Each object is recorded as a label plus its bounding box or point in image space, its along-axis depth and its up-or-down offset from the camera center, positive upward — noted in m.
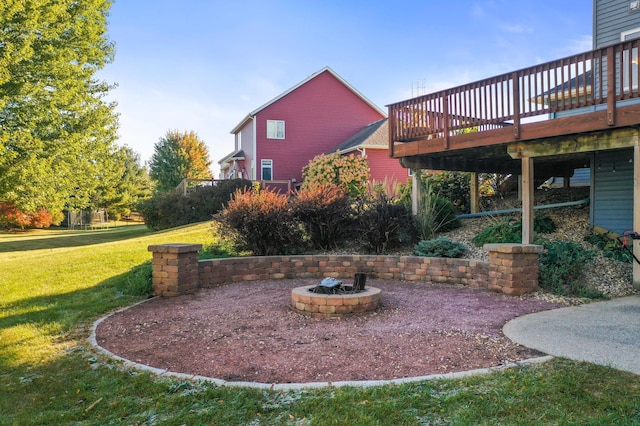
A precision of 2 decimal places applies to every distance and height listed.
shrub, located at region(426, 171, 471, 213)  12.12 +0.60
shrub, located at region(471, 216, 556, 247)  8.32 -0.44
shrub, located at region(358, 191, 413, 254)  8.55 -0.31
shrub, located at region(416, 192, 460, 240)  9.06 -0.17
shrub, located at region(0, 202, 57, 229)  26.86 -0.47
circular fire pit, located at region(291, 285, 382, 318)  5.07 -1.10
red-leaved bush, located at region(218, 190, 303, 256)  8.09 -0.26
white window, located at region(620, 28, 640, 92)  8.91 +3.15
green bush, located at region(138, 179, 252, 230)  18.36 +0.27
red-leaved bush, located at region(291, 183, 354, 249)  8.58 -0.11
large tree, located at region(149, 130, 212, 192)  37.47 +4.45
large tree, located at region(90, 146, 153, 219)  33.28 +1.58
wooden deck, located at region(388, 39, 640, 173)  6.59 +1.66
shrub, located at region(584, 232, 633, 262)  7.15 -0.66
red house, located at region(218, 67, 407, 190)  22.64 +4.46
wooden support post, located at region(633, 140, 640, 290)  6.22 -0.01
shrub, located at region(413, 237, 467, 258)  7.60 -0.70
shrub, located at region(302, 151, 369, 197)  16.81 +1.49
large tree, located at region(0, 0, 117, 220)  12.39 +3.55
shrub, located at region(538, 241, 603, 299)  6.04 -0.91
